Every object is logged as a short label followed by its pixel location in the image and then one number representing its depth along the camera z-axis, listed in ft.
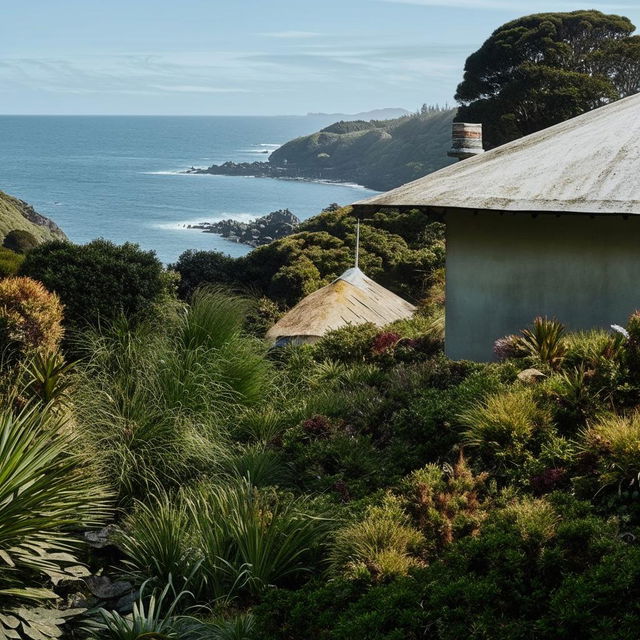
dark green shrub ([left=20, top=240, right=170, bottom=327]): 45.85
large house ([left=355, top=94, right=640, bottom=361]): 35.32
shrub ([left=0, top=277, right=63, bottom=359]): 39.34
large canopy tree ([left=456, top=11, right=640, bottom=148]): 123.27
